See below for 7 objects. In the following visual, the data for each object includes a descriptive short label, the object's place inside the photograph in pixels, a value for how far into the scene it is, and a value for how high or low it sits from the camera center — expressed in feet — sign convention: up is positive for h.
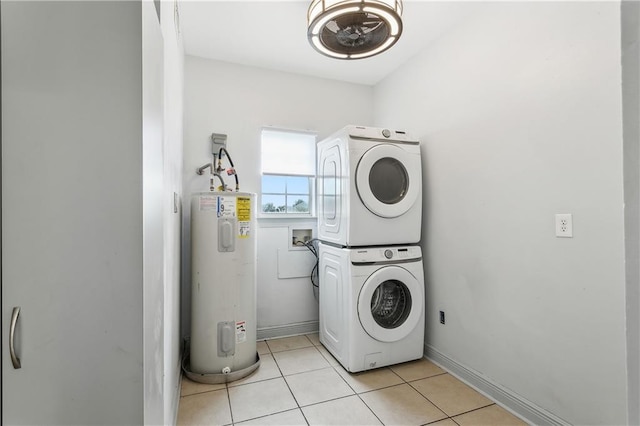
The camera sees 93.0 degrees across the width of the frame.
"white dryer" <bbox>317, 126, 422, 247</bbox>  7.34 +0.74
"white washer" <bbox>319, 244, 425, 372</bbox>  7.14 -2.23
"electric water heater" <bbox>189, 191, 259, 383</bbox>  6.94 -1.65
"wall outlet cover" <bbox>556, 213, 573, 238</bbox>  4.98 -0.17
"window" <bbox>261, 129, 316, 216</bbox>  9.61 +1.48
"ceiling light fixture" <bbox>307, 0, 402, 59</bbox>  4.95 +3.42
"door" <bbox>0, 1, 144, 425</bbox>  2.07 +0.06
